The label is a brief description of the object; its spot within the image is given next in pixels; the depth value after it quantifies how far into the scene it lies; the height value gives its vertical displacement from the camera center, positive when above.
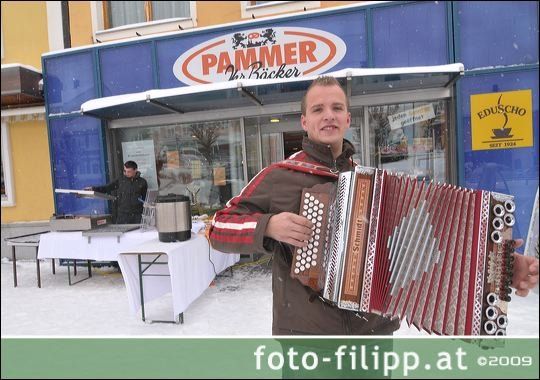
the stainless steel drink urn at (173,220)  3.97 -0.57
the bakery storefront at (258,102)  4.96 +0.89
